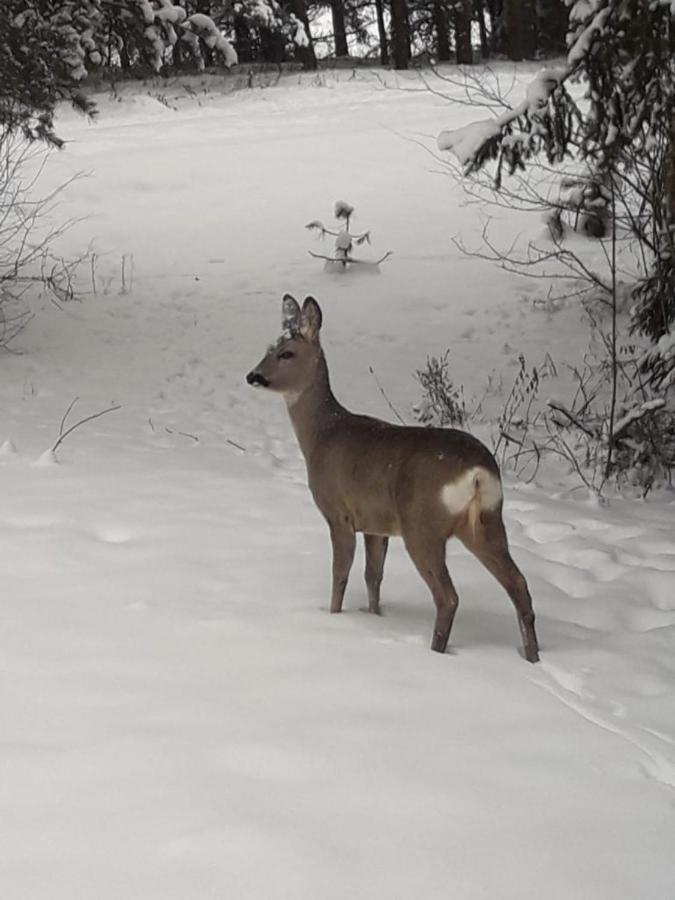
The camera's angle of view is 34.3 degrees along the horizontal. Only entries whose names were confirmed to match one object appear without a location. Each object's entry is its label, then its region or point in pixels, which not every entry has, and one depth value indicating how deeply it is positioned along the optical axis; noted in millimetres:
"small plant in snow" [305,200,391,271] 13844
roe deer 4180
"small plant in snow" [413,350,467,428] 8977
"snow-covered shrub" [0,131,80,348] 11773
